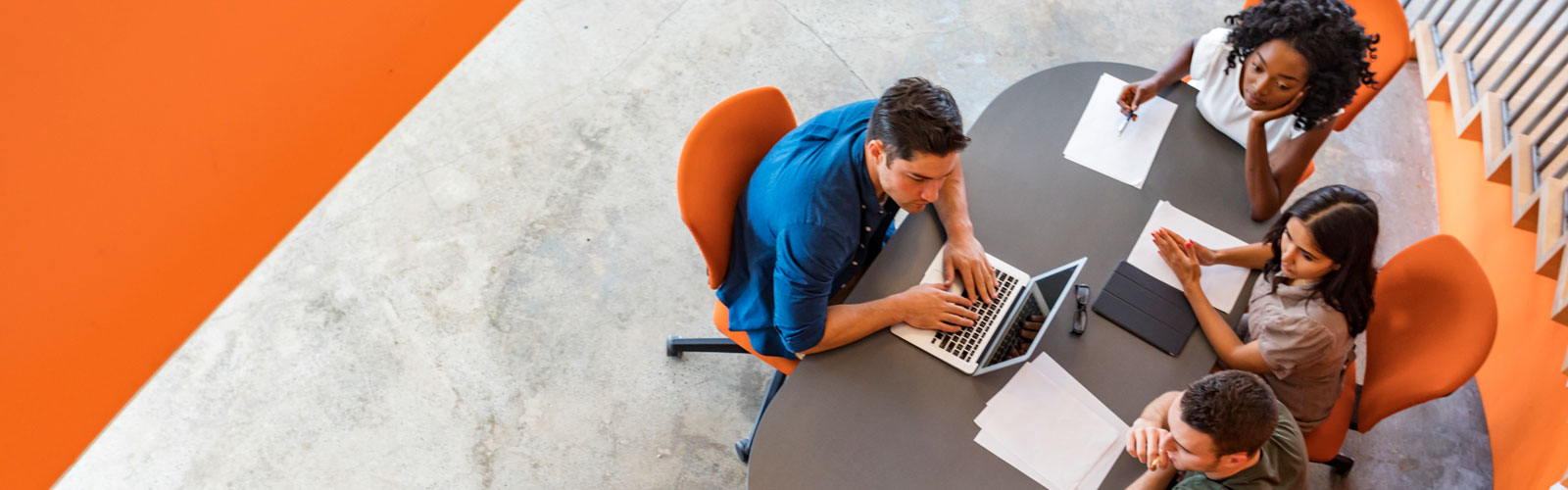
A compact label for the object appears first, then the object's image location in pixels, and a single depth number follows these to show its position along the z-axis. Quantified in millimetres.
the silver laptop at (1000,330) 1953
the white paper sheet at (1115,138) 2322
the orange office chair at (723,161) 2037
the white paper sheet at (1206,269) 2137
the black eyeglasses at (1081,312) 2041
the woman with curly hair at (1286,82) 2131
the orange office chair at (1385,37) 2497
